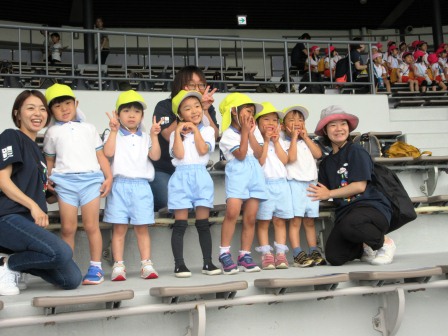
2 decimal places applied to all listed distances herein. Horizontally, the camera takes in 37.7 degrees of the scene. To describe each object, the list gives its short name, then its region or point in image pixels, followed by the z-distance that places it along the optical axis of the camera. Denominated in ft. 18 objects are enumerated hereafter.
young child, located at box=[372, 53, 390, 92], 37.32
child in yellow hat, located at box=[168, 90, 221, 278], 12.29
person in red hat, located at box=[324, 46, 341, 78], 37.58
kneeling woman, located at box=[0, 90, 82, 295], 10.46
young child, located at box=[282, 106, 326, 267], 13.71
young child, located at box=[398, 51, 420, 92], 40.91
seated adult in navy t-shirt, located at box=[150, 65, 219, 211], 14.05
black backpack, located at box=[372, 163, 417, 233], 13.67
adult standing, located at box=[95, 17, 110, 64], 39.24
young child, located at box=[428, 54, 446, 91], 40.86
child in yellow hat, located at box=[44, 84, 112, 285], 12.00
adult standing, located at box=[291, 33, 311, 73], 37.22
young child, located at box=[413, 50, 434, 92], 40.68
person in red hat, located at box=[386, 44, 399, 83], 41.09
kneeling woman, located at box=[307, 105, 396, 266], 13.30
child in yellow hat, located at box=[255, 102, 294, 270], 13.34
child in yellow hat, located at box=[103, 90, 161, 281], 12.28
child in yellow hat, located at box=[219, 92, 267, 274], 12.82
